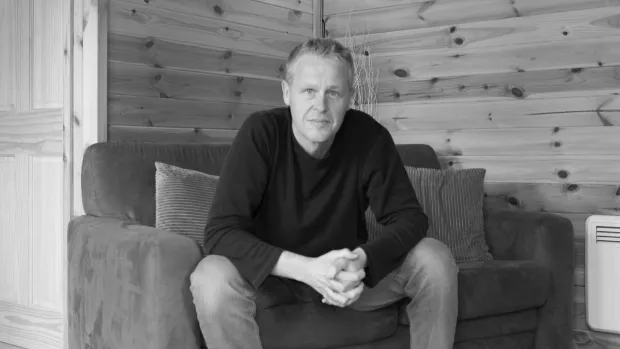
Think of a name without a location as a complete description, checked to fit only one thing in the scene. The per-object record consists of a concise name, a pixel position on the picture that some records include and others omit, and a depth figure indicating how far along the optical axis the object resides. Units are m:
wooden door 3.13
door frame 3.00
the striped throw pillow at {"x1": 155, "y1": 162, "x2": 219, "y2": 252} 2.55
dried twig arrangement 3.95
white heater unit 3.17
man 2.09
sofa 2.15
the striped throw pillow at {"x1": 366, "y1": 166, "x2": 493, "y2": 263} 3.03
